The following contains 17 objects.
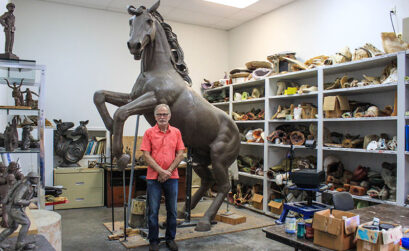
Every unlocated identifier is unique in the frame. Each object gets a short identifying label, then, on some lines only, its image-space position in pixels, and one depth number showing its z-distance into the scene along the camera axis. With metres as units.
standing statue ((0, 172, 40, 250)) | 1.72
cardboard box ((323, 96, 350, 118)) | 4.22
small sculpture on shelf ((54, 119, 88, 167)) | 5.46
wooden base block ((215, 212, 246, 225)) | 4.55
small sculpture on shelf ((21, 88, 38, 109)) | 3.43
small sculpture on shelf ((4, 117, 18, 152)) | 2.71
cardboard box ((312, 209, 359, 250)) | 1.75
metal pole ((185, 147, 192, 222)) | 4.29
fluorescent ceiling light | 5.67
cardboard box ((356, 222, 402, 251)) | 1.65
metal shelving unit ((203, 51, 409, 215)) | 3.50
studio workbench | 1.89
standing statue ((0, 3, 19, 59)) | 2.91
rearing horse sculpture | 3.38
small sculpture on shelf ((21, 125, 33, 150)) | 2.80
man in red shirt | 3.26
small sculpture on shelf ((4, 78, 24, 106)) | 3.21
